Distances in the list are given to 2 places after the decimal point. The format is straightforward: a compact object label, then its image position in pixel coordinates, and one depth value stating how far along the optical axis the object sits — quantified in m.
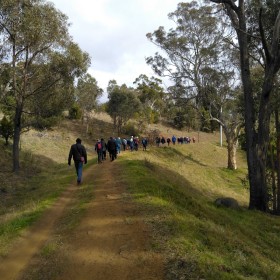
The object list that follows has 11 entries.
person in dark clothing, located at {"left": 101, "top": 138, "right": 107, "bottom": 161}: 16.59
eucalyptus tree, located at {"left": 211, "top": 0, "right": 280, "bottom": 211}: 11.67
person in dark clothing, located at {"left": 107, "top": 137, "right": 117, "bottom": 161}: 16.38
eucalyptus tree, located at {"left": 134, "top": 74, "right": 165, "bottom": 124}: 56.05
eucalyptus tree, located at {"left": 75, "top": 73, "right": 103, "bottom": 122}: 40.20
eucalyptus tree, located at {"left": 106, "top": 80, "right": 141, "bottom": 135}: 42.95
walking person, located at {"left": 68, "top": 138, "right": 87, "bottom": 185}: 10.40
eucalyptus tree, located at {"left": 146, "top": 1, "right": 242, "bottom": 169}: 27.33
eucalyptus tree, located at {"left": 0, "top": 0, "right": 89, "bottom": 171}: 15.51
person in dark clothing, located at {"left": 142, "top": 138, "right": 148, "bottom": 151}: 25.27
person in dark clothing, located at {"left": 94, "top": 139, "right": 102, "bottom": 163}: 16.26
